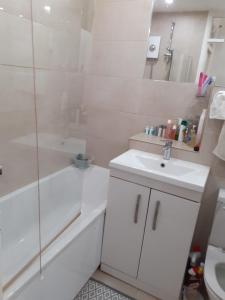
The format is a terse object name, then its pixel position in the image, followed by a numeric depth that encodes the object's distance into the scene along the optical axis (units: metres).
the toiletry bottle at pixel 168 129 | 1.82
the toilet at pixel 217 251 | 1.36
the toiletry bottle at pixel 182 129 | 1.76
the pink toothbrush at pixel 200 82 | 1.64
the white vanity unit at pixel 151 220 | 1.38
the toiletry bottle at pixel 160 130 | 1.87
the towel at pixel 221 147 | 1.47
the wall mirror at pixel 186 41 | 1.57
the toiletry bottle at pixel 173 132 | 1.81
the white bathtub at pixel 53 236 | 1.12
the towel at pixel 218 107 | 1.45
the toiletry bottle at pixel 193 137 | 1.73
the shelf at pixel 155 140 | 1.72
